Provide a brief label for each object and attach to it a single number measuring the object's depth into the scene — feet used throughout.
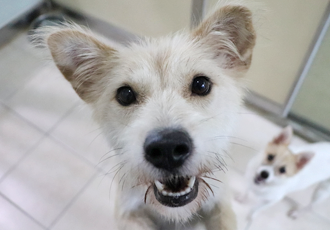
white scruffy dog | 1.15
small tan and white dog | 1.66
